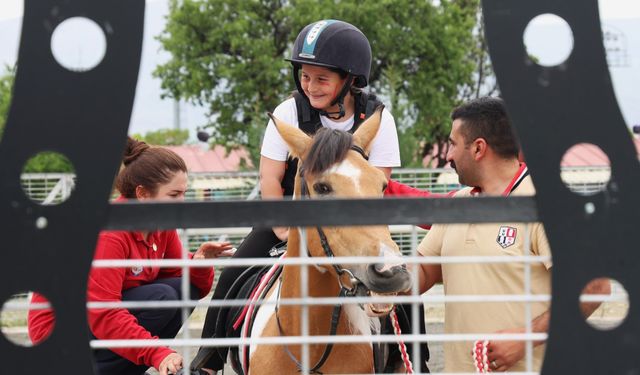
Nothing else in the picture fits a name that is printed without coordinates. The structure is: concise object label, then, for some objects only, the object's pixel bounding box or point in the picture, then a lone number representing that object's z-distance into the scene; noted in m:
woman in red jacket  3.64
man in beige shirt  3.49
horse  3.23
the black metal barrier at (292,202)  1.81
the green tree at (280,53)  28.14
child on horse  4.25
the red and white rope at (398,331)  3.11
